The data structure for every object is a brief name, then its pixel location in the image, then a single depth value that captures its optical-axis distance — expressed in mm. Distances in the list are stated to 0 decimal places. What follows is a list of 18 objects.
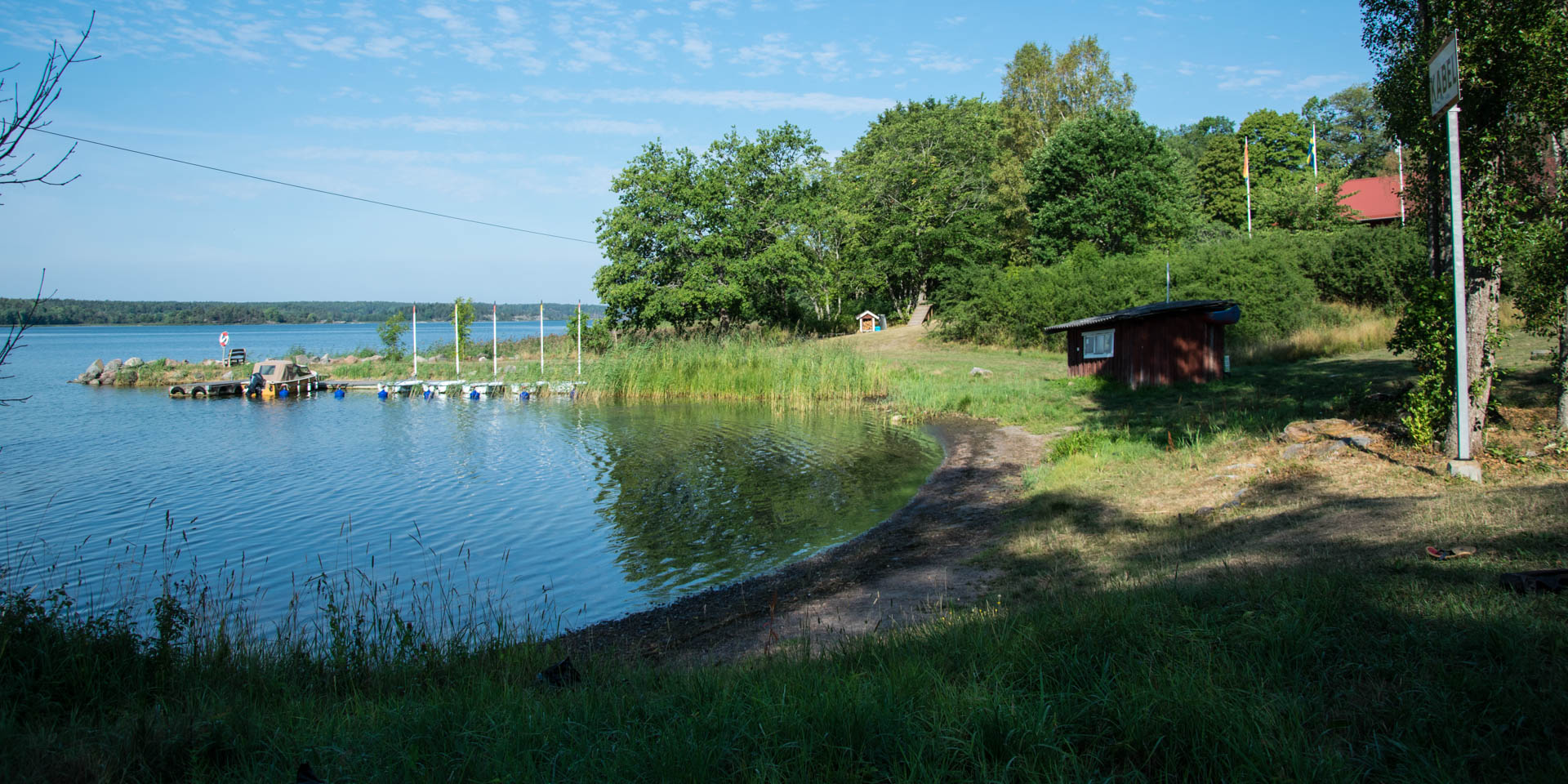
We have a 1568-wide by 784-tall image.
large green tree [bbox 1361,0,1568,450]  9617
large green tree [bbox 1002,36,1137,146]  50188
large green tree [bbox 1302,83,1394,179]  64188
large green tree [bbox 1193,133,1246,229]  57406
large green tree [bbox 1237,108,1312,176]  58500
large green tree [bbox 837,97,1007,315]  48594
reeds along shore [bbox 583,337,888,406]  29484
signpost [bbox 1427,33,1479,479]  8602
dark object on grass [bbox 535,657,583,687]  5883
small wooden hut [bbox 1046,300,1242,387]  22984
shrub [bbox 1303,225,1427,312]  33219
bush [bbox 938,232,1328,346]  33688
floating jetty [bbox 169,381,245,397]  38594
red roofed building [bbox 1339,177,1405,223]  53500
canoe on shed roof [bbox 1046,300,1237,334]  22562
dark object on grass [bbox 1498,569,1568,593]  4793
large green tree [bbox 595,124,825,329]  41344
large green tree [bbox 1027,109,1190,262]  43344
